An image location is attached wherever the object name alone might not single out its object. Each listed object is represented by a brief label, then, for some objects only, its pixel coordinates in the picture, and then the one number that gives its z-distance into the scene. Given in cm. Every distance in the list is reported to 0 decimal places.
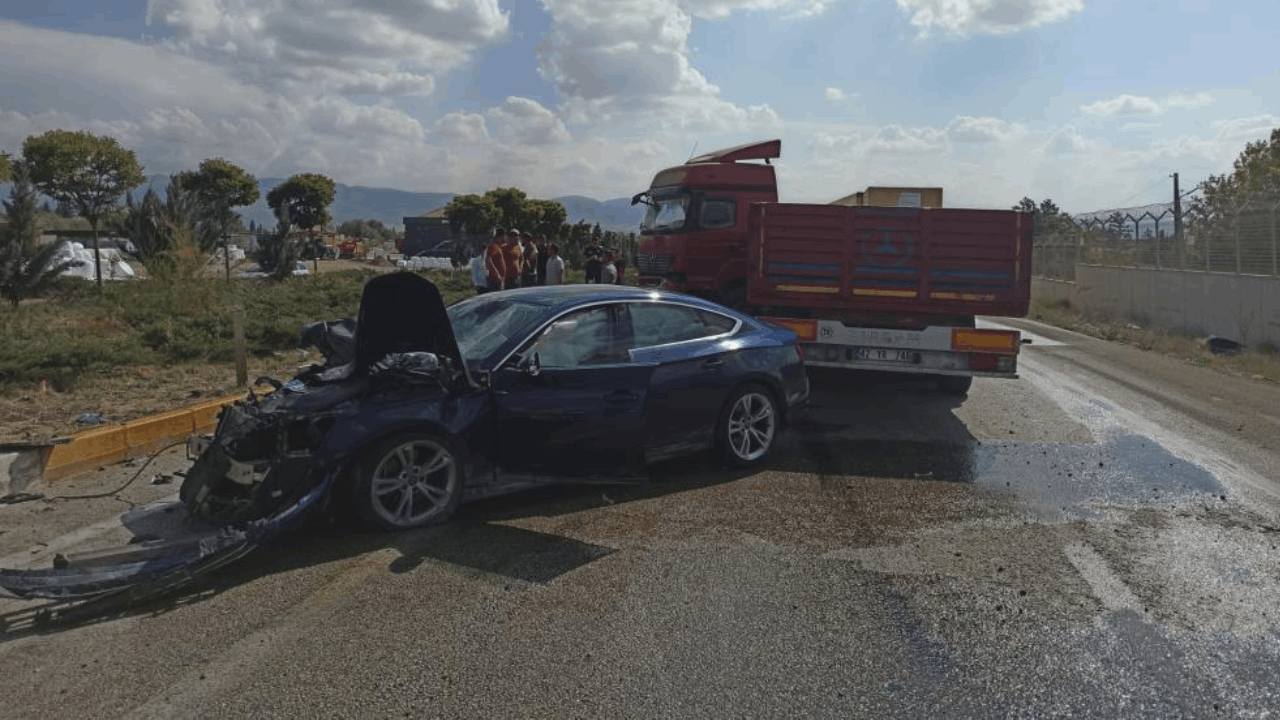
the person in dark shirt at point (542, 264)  1927
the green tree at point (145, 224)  1894
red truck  969
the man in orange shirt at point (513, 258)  1670
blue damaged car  523
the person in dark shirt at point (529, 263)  1911
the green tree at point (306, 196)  5259
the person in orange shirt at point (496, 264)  1652
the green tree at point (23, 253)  1527
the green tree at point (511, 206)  5784
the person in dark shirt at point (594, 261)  1825
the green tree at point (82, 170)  3034
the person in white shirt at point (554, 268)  1823
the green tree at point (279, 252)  2678
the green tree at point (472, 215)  5744
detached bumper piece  429
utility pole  2190
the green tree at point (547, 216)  5756
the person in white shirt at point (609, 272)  1791
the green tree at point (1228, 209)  1784
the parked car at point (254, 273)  2728
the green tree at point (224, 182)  4584
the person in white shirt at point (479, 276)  1780
